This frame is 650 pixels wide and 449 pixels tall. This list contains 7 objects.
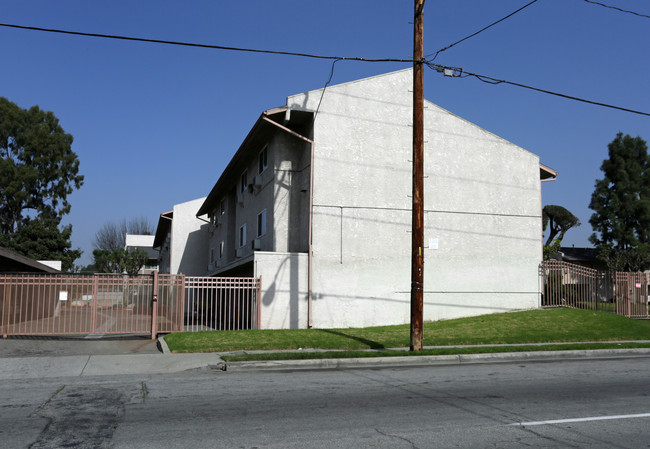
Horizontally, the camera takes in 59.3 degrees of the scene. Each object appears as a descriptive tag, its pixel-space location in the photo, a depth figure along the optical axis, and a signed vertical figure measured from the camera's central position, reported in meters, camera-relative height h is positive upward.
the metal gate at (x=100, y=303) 15.91 -1.09
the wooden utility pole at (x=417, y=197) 13.23 +1.70
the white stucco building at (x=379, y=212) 19.19 +2.09
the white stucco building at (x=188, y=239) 39.28 +1.95
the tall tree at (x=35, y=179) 49.09 +7.63
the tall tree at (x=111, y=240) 81.25 +3.68
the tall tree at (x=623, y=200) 38.84 +5.02
